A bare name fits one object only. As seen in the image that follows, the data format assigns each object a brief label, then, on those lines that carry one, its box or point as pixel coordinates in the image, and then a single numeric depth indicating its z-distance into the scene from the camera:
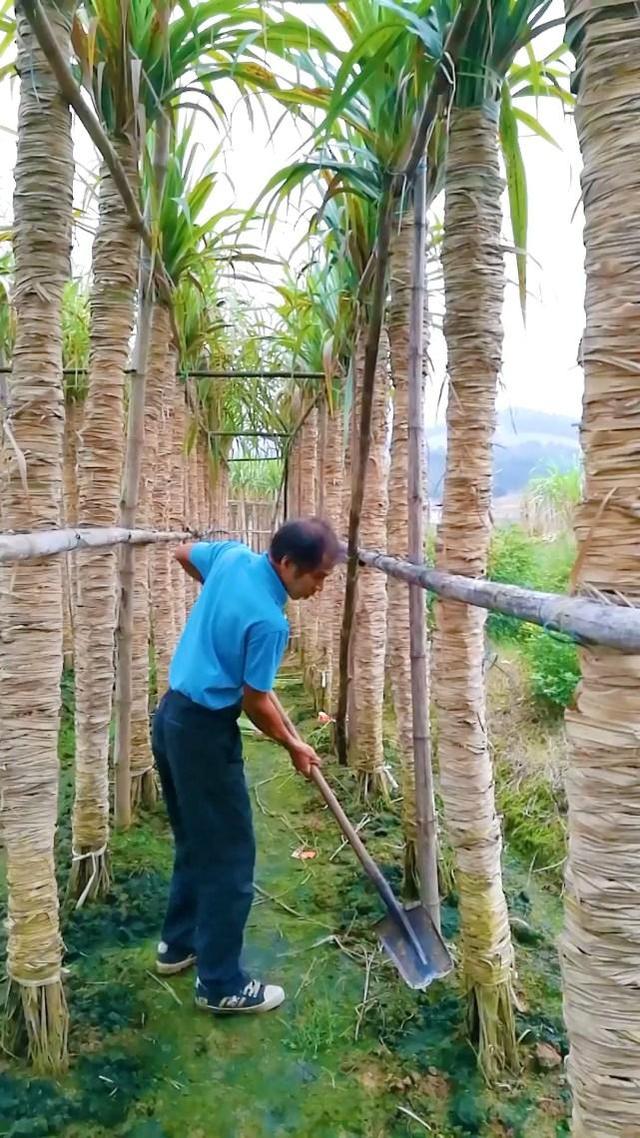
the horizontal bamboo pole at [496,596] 0.83
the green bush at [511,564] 5.43
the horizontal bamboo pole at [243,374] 4.34
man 2.05
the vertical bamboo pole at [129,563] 3.01
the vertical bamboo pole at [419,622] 2.10
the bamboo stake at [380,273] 1.58
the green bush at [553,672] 4.53
